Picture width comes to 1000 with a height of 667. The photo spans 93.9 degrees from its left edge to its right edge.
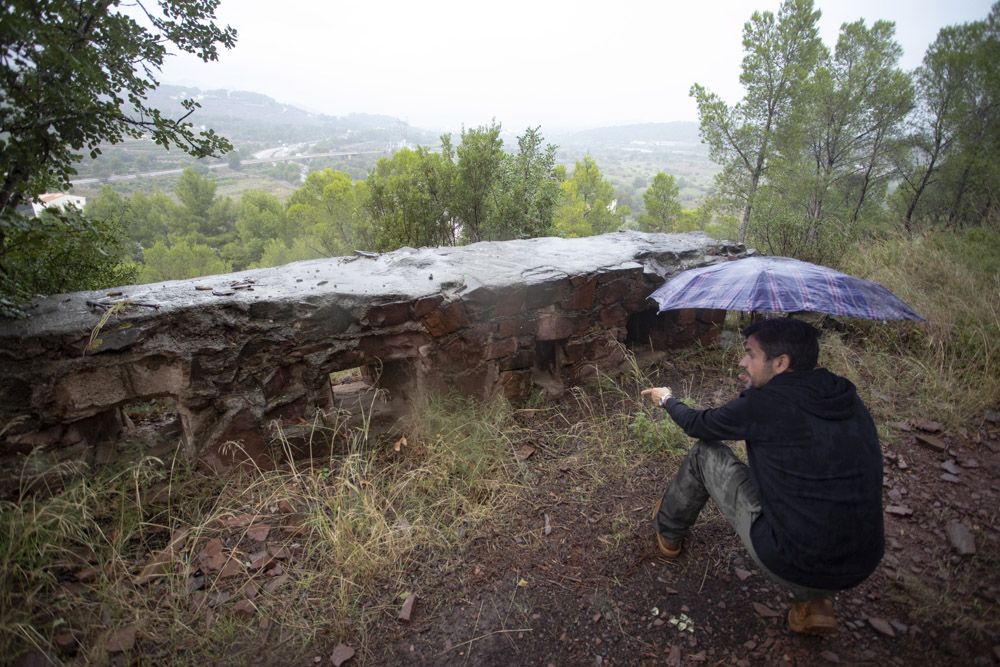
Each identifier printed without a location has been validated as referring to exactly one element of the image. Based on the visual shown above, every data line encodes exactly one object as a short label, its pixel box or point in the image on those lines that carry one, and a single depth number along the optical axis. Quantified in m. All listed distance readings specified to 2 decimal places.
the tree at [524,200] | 7.05
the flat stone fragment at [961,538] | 2.30
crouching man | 1.68
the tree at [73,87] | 1.94
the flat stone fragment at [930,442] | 3.02
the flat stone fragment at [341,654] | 1.87
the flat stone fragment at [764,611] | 2.01
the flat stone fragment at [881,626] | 1.91
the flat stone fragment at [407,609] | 2.03
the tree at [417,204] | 6.82
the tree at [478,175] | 6.83
